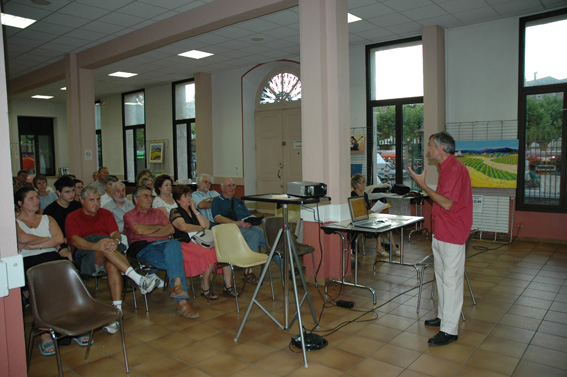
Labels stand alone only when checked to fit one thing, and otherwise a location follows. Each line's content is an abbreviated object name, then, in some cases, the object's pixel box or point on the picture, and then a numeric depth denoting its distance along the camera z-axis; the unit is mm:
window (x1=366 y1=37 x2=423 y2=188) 8086
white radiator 7121
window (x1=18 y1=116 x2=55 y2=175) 14891
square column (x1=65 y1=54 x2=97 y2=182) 8469
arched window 9844
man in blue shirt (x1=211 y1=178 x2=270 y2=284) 5133
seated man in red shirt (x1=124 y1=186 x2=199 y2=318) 4102
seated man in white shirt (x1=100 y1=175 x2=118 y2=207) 5801
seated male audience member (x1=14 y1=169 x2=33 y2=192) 8118
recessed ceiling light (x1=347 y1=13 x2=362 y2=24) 6713
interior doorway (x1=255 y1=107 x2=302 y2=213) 10008
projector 2957
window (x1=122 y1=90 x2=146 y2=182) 13578
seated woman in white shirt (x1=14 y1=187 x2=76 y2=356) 3756
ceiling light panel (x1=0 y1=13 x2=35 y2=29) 6433
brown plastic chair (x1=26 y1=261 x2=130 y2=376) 2766
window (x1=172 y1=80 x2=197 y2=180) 11961
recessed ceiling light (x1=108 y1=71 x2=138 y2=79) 10830
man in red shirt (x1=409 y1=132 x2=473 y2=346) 3346
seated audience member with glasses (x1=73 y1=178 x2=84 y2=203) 6355
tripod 2960
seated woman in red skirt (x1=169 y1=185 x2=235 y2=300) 4422
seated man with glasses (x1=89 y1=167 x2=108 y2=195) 8008
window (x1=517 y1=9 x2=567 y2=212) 6742
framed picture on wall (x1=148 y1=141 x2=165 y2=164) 12719
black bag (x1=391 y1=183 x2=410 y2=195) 7199
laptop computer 4570
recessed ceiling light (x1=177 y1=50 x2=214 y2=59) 8914
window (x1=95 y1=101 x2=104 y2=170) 15397
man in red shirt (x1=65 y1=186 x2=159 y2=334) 3904
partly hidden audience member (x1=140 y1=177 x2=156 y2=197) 6492
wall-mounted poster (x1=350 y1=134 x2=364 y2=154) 8539
